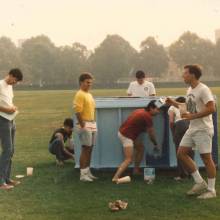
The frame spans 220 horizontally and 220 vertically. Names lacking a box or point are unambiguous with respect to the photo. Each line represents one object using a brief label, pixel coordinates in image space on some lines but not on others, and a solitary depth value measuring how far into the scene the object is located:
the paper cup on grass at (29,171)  9.40
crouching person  10.45
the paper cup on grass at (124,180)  8.42
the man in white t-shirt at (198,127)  7.04
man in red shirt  8.37
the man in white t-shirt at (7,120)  7.81
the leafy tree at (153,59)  114.44
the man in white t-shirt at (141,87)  11.31
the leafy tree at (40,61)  113.12
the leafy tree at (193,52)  115.31
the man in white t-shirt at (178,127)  8.45
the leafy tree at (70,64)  111.88
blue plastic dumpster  9.25
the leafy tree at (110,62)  111.00
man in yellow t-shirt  8.47
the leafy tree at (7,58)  118.00
